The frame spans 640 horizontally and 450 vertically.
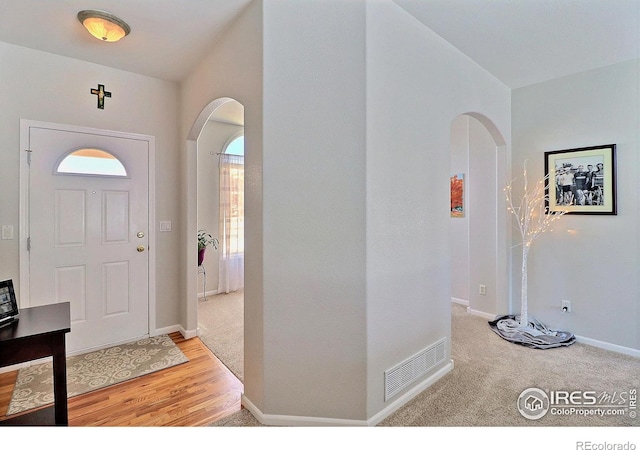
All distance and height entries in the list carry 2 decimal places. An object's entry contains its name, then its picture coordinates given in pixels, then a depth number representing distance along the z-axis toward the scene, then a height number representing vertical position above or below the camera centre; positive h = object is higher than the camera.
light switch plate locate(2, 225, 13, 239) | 2.40 -0.06
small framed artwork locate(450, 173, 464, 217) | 4.05 +0.40
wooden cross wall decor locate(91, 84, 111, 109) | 2.73 +1.20
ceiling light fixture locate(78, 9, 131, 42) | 2.02 +1.39
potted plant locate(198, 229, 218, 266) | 4.15 -0.27
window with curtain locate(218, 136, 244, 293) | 4.66 +0.08
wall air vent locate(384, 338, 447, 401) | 1.89 -1.00
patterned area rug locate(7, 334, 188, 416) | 2.10 -1.19
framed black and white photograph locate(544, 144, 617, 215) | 2.78 +0.43
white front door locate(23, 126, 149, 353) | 2.54 -0.10
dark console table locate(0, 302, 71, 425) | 1.49 -0.64
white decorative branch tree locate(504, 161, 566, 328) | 3.14 +0.06
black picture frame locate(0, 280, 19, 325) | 1.64 -0.45
